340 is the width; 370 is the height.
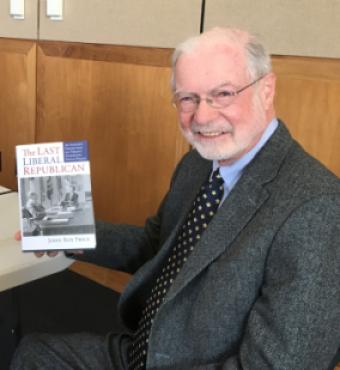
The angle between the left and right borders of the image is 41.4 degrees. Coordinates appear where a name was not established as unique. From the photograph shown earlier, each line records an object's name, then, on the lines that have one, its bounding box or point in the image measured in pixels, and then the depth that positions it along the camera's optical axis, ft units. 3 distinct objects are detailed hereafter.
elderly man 2.35
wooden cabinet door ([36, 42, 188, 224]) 6.05
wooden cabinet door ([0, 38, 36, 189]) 7.35
